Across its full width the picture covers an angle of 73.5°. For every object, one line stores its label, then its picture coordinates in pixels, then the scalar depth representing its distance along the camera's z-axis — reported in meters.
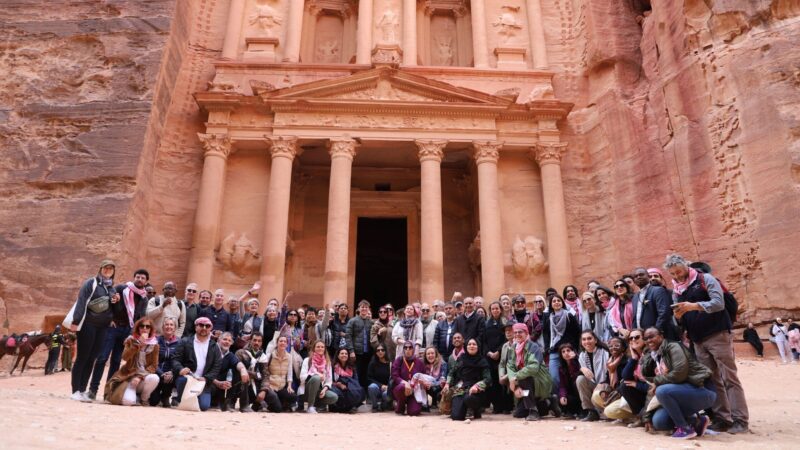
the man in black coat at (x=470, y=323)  9.01
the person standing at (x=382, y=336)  9.61
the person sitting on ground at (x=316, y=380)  8.50
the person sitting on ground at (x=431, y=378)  8.42
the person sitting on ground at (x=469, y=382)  7.81
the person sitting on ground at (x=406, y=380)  8.43
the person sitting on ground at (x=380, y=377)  9.16
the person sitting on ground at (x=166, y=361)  7.75
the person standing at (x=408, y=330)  9.19
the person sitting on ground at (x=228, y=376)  8.00
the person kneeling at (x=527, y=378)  7.70
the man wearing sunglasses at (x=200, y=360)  7.71
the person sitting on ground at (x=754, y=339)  12.57
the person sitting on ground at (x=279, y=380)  8.36
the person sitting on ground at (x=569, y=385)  7.82
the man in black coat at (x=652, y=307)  6.55
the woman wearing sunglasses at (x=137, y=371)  7.38
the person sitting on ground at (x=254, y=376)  8.18
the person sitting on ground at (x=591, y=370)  7.38
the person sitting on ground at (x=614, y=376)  6.72
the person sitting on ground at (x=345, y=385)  8.72
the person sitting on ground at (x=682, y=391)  5.59
